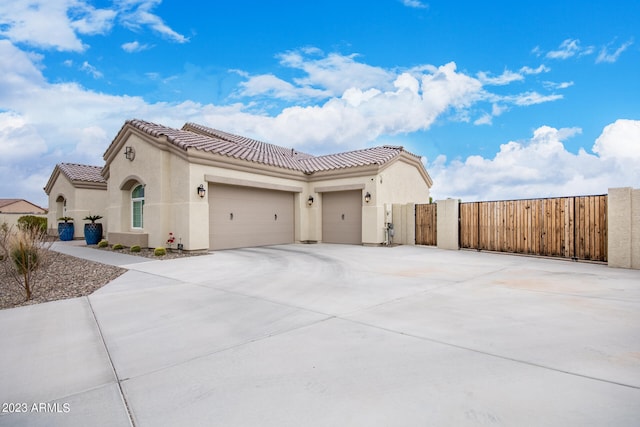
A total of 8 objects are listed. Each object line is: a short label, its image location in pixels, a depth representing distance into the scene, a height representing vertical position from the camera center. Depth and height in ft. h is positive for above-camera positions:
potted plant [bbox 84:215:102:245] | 55.62 -2.34
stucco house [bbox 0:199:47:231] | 168.02 +6.36
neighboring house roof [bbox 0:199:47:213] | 166.78 +7.09
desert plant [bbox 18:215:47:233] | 76.11 -0.17
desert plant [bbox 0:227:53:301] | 21.17 -2.18
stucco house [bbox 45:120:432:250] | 42.29 +3.81
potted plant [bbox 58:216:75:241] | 65.26 -2.14
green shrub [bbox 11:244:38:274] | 21.77 -2.49
